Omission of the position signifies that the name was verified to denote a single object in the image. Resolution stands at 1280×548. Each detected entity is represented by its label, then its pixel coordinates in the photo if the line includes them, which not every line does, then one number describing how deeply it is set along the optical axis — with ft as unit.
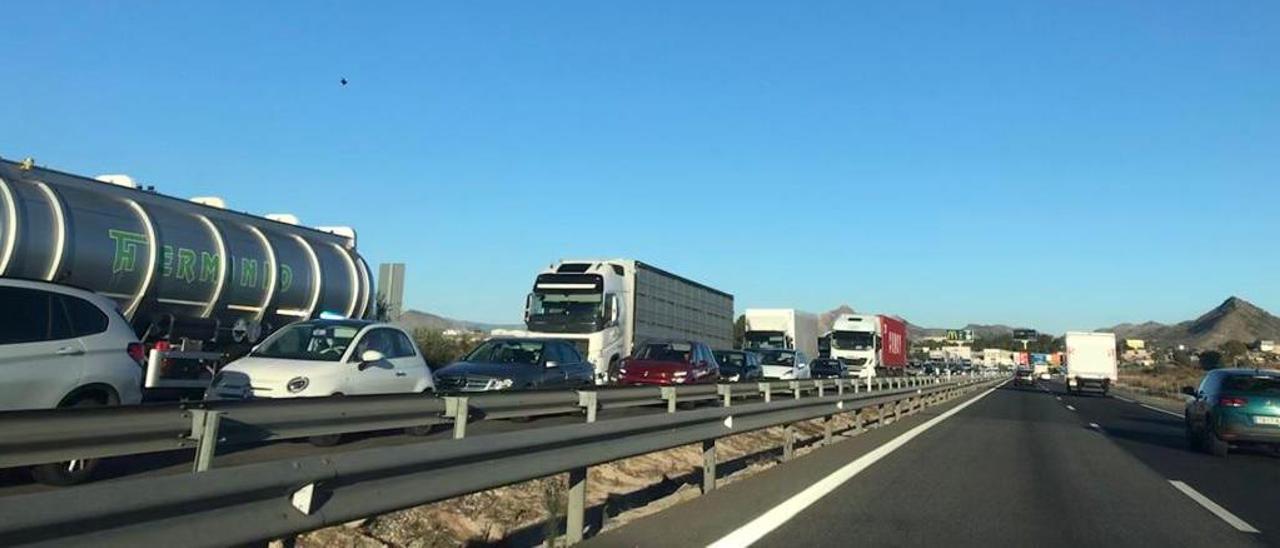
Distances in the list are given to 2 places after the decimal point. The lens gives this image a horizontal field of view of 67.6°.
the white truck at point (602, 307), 91.09
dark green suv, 52.70
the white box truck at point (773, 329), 150.41
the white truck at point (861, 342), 156.76
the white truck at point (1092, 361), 177.58
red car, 75.92
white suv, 25.88
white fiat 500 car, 37.37
